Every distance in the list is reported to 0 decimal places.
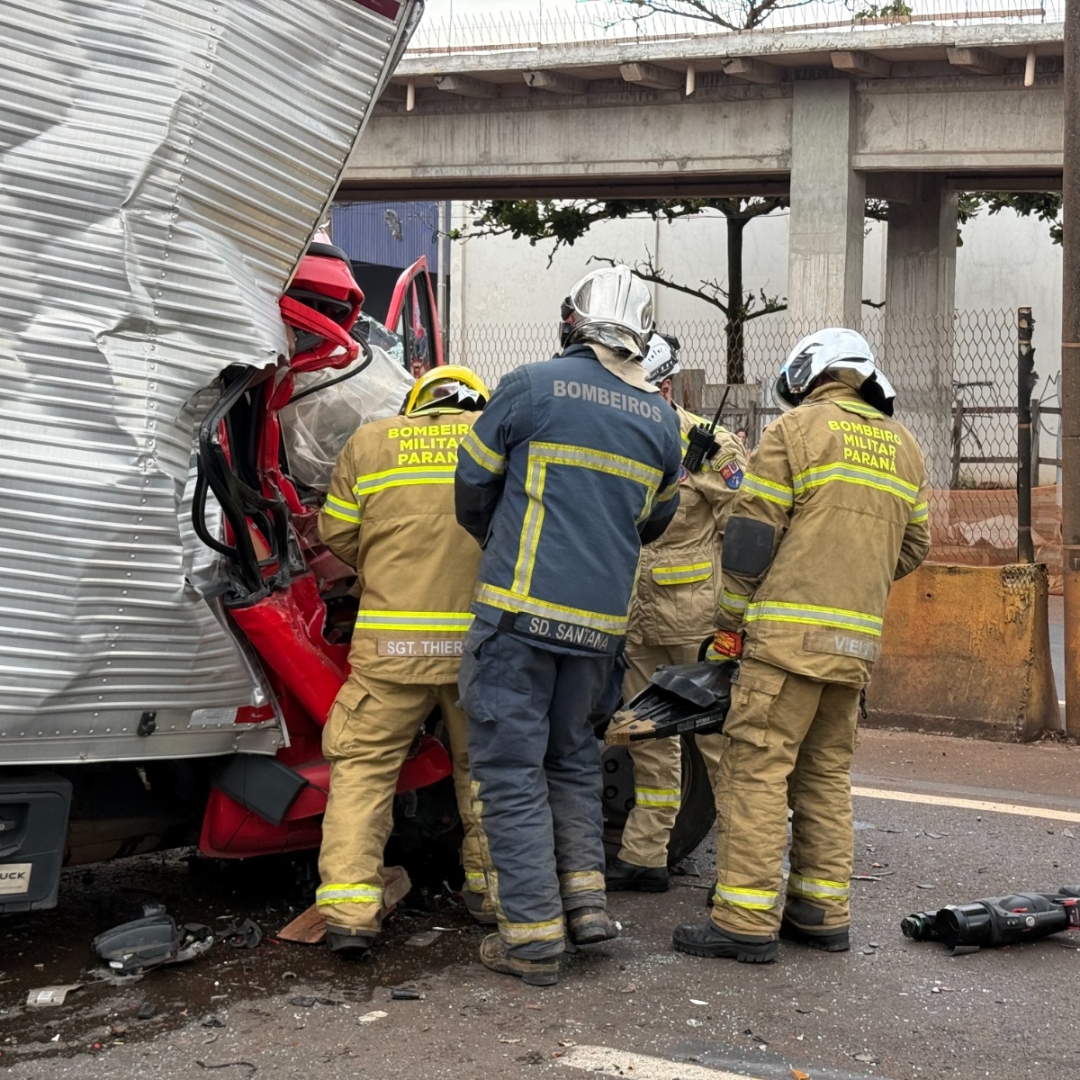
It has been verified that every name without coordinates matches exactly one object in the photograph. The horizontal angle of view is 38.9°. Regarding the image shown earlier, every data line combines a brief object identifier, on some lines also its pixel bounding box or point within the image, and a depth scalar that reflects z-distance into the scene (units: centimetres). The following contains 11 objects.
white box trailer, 345
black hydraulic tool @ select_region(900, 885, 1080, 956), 436
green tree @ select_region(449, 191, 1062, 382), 2048
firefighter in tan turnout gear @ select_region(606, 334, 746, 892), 501
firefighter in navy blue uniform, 410
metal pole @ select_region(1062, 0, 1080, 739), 744
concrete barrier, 728
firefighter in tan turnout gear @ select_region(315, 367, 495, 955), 420
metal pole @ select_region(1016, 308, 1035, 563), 841
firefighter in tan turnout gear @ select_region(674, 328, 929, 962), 432
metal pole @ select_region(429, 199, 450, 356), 2773
